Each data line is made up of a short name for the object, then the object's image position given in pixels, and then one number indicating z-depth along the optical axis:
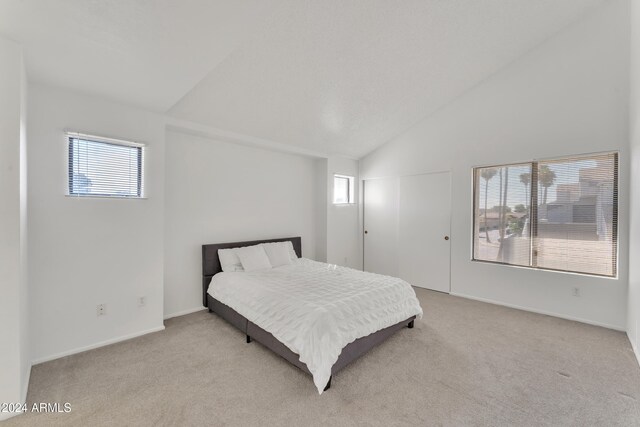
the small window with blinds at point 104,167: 2.59
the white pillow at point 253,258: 3.69
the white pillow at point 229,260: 3.65
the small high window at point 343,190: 5.46
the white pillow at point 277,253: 4.04
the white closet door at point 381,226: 5.20
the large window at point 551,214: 3.28
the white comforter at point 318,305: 2.09
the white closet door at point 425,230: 4.53
